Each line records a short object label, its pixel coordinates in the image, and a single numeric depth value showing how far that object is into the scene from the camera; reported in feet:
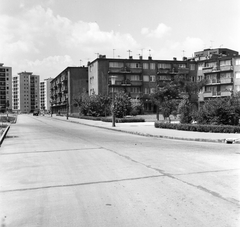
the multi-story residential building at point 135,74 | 233.35
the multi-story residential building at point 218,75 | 214.28
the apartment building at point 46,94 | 633.61
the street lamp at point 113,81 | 96.95
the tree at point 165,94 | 134.10
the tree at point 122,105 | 141.08
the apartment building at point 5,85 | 538.06
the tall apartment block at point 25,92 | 593.01
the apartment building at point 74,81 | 273.13
